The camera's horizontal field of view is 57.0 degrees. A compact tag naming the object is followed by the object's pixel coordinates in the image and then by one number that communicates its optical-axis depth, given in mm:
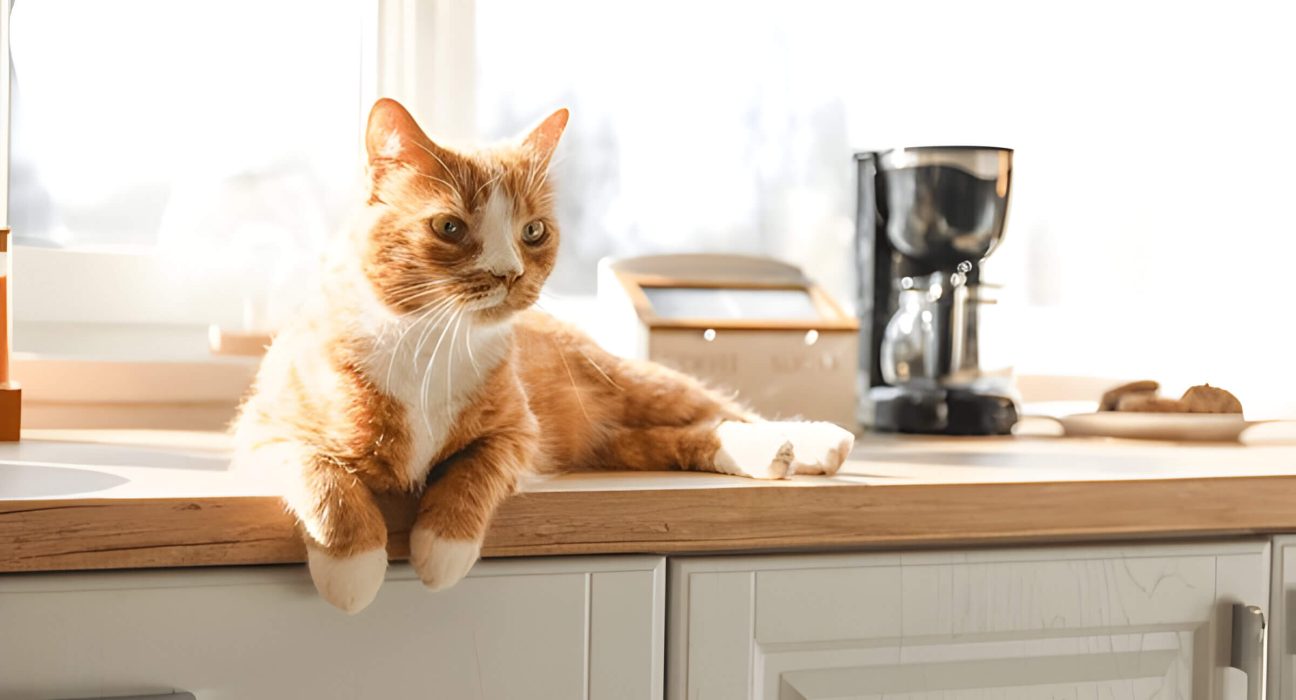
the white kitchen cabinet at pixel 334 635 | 822
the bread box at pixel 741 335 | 1429
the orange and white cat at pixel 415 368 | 842
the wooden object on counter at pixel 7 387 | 1211
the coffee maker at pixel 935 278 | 1502
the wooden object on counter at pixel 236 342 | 1473
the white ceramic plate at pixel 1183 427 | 1447
